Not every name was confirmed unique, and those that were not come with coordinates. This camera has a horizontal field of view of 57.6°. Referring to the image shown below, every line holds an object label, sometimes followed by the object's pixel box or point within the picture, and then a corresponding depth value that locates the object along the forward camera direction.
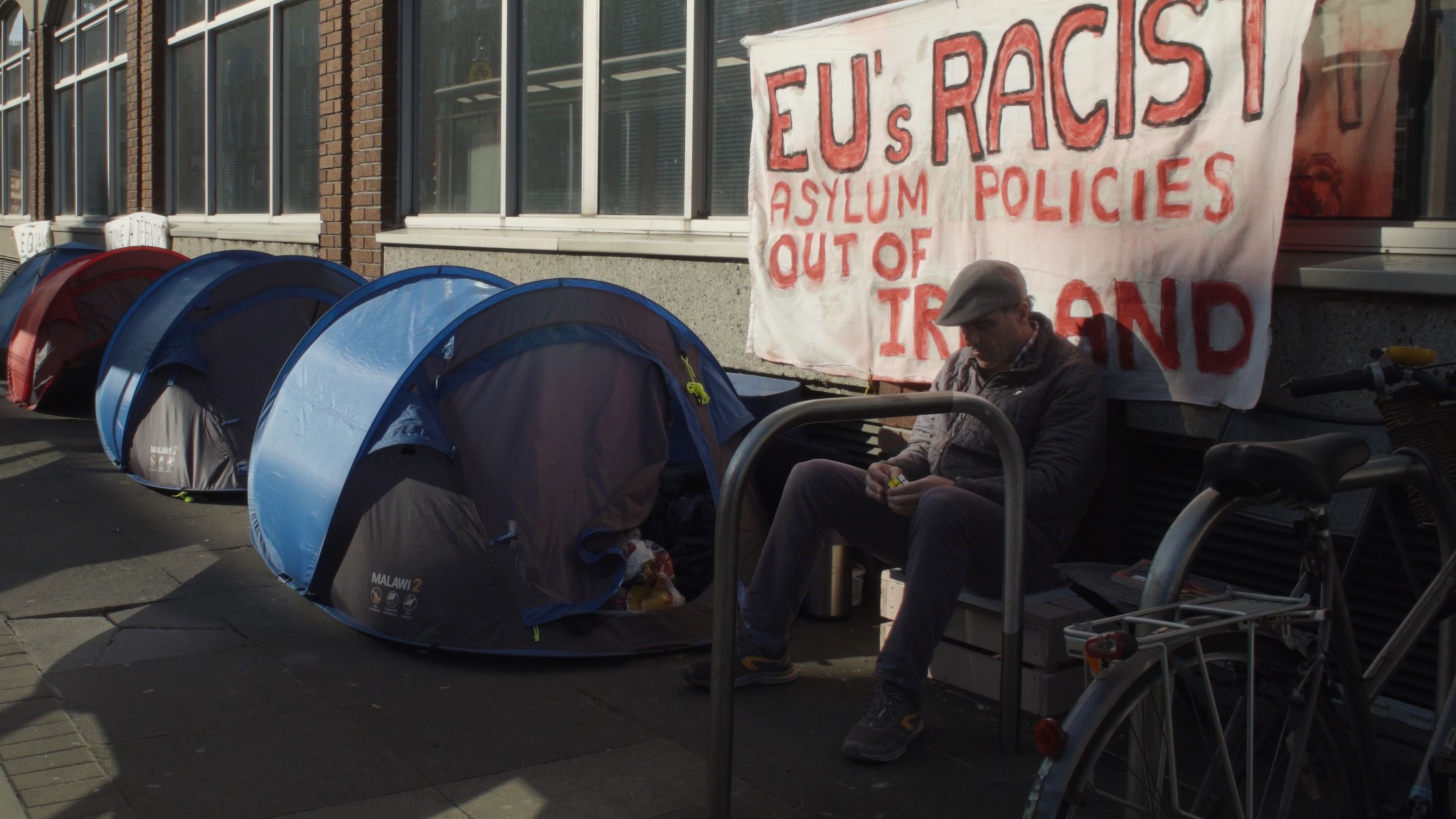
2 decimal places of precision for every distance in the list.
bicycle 2.33
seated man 3.84
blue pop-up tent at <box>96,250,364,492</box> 7.31
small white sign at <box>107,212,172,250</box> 13.52
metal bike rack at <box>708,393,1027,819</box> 2.95
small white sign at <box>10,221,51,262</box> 17.67
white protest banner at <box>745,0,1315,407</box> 3.94
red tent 10.06
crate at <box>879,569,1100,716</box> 3.94
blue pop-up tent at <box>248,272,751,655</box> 4.66
